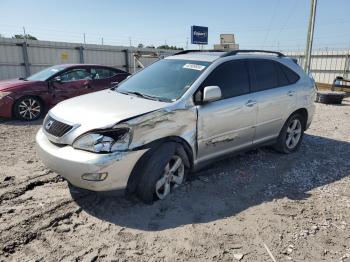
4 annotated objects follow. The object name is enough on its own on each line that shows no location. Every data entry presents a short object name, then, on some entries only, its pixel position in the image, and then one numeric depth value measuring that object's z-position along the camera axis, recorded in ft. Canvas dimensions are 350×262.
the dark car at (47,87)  26.43
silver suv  11.11
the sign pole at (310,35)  49.00
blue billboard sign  51.60
